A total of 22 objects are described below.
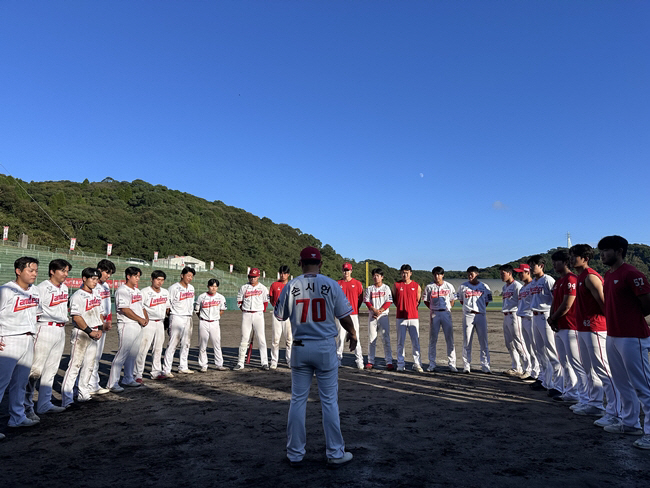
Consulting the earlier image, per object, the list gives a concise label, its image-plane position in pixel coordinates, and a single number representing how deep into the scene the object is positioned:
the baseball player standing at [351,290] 10.01
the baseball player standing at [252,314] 9.60
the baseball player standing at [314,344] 3.92
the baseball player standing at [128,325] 7.52
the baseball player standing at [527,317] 7.95
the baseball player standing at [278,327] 9.45
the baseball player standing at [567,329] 6.01
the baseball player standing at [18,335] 5.01
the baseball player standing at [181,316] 8.92
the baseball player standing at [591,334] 5.32
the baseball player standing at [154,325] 8.17
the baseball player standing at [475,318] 9.11
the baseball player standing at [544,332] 7.04
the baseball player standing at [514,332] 8.57
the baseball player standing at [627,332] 4.48
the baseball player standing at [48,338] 5.84
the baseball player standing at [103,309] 7.08
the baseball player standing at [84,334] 6.42
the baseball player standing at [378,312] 9.62
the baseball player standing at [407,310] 9.19
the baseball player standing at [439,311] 9.20
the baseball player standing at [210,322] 9.34
